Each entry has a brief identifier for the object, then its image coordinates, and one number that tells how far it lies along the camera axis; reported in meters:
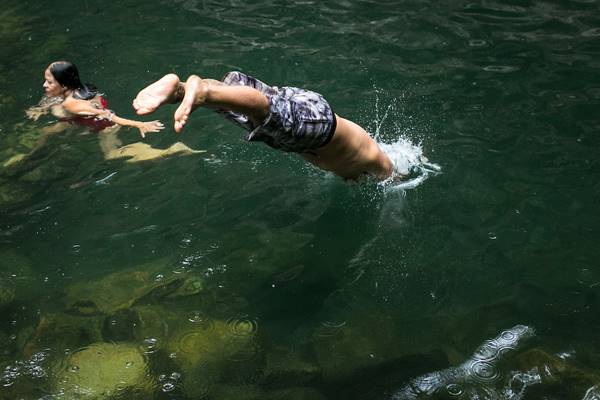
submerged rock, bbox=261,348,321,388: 4.79
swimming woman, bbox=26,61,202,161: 7.64
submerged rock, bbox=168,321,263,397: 4.87
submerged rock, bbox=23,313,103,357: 5.25
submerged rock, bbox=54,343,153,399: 4.82
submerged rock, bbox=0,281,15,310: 5.71
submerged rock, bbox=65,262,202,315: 5.63
